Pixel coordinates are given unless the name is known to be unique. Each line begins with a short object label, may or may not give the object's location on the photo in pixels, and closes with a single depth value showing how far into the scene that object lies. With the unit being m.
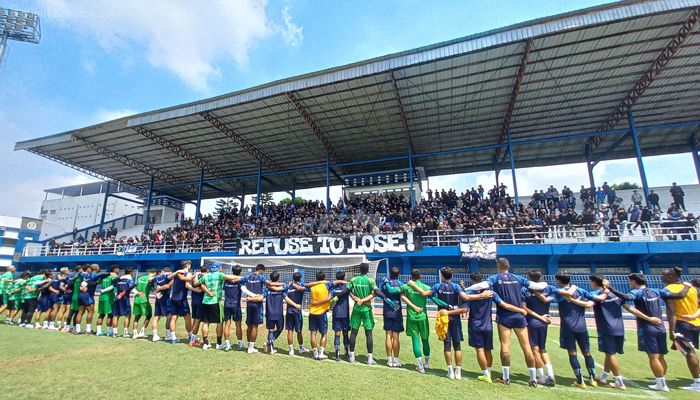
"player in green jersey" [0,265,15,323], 10.95
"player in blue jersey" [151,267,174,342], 8.12
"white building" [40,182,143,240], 48.41
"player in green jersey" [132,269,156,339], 8.52
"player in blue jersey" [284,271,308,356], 7.09
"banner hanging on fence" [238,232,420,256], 18.80
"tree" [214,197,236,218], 54.75
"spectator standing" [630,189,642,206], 21.41
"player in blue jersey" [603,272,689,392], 5.40
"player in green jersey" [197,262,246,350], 7.46
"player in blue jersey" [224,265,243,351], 7.39
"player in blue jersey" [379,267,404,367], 6.29
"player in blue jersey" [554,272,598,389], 5.46
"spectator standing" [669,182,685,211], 19.55
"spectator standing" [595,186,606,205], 22.28
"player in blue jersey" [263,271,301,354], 7.16
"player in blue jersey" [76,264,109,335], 9.19
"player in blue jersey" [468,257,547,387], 5.36
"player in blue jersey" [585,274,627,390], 5.46
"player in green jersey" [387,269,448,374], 6.00
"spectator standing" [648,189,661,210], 19.24
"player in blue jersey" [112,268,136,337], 8.71
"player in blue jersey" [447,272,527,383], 5.50
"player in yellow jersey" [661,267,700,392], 5.62
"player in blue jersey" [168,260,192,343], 7.91
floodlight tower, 25.64
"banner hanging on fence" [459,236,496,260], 17.16
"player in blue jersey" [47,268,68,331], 10.01
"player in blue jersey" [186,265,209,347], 7.64
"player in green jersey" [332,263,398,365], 6.43
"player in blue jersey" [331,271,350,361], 6.74
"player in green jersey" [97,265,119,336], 8.90
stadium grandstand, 16.62
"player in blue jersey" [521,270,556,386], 5.43
